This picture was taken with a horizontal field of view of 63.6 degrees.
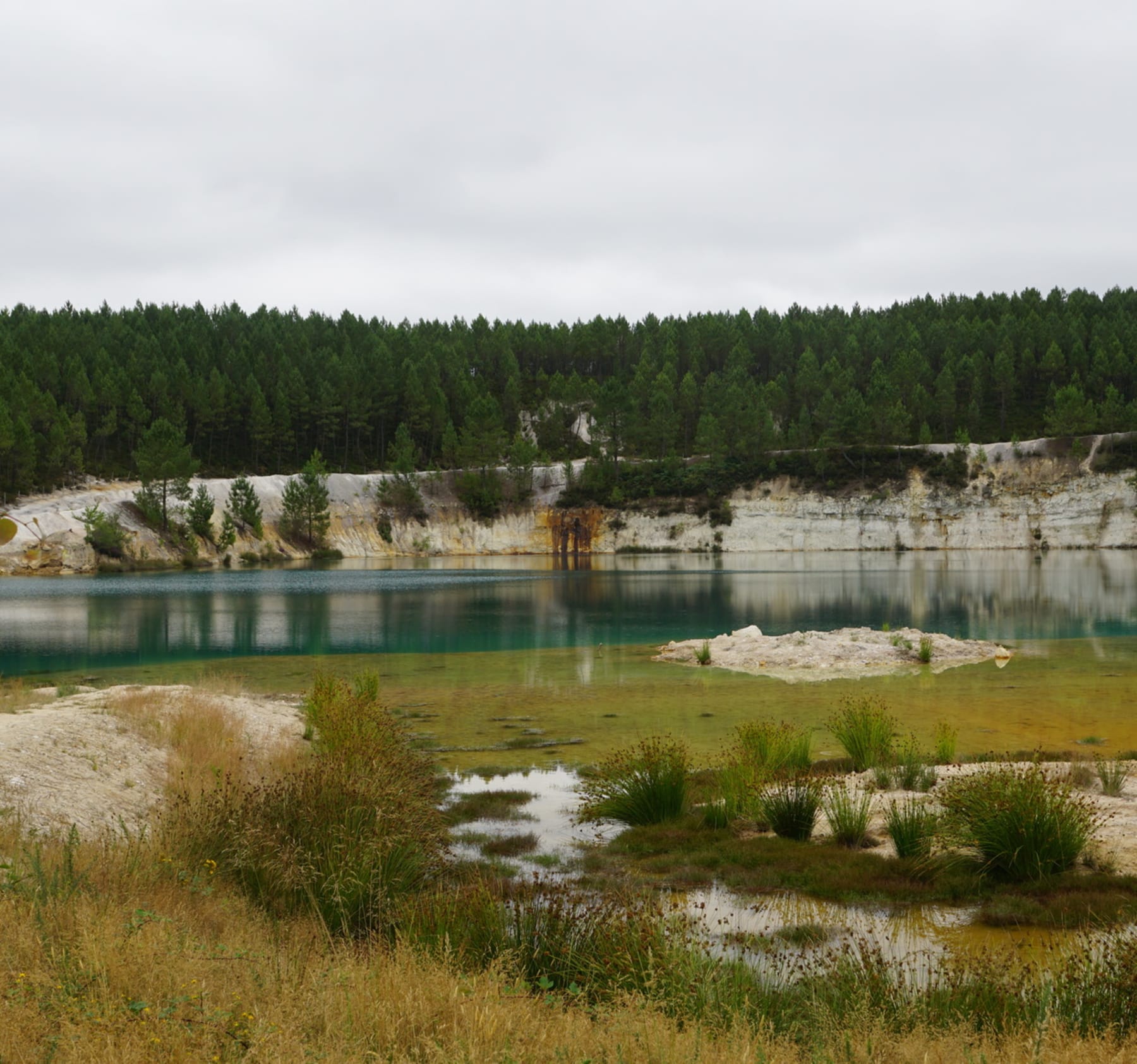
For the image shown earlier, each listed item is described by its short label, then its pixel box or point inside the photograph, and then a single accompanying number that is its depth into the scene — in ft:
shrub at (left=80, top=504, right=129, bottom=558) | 297.12
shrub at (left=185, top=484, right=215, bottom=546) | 327.26
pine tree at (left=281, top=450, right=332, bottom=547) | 359.87
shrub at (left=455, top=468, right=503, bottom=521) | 404.77
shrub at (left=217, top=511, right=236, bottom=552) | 332.19
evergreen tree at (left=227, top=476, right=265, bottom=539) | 346.33
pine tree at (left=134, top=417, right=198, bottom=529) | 328.49
